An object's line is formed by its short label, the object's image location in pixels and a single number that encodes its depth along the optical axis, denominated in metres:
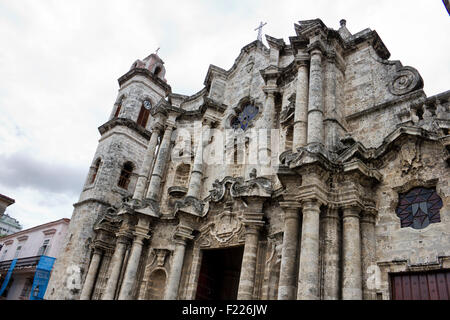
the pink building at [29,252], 25.59
